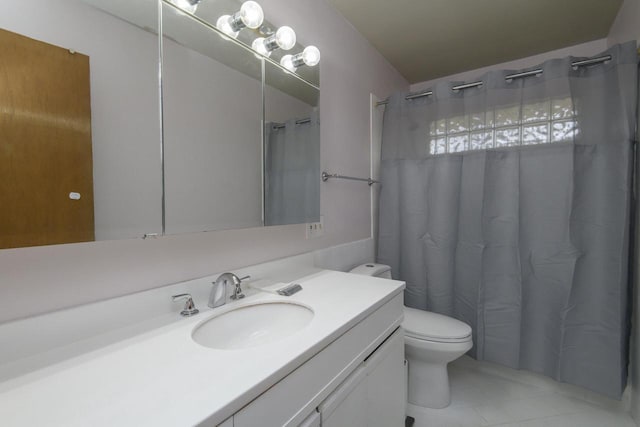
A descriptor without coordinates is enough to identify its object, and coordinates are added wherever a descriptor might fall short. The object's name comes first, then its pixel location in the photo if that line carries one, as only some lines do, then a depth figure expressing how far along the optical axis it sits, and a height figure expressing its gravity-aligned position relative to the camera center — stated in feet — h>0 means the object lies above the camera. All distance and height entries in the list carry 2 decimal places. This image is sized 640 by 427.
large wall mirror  2.12 +0.83
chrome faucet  3.14 -0.95
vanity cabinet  2.01 -1.63
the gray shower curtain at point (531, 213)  4.64 -0.13
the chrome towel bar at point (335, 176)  5.26 +0.59
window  4.98 +1.53
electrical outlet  4.95 -0.41
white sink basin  2.89 -1.33
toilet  4.79 -2.48
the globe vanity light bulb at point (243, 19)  3.54 +2.40
